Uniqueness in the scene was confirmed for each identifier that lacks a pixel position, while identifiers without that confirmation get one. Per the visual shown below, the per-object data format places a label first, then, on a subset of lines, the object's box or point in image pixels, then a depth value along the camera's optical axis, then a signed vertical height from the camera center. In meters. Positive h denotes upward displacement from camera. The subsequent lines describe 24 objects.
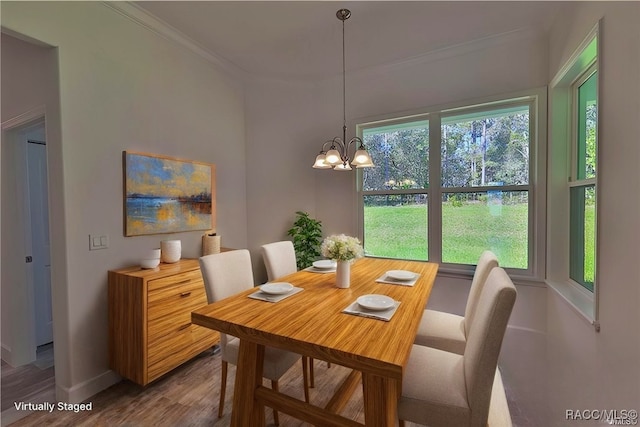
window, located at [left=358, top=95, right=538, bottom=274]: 2.56 +0.21
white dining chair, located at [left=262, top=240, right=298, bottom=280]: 2.35 -0.47
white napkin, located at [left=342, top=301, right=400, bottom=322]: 1.32 -0.54
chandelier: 2.09 +0.37
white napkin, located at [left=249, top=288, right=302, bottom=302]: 1.59 -0.53
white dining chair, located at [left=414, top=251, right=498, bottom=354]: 1.74 -0.83
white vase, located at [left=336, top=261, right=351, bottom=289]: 1.83 -0.46
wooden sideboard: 1.97 -0.85
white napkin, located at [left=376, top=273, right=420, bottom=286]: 1.89 -0.54
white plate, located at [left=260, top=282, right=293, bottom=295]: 1.65 -0.51
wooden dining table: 1.05 -0.55
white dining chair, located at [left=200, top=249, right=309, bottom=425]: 1.58 -0.57
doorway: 2.15 -0.68
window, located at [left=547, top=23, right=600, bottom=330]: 1.86 +0.18
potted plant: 3.23 -0.39
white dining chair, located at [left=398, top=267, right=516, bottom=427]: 1.08 -0.80
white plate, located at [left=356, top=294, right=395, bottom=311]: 1.38 -0.51
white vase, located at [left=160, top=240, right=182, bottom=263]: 2.43 -0.38
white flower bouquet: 1.78 -0.28
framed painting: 2.29 +0.13
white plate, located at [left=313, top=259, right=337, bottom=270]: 2.32 -0.50
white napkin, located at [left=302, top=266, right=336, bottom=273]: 2.27 -0.54
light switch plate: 2.04 -0.24
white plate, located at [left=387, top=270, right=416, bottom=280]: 1.95 -0.51
